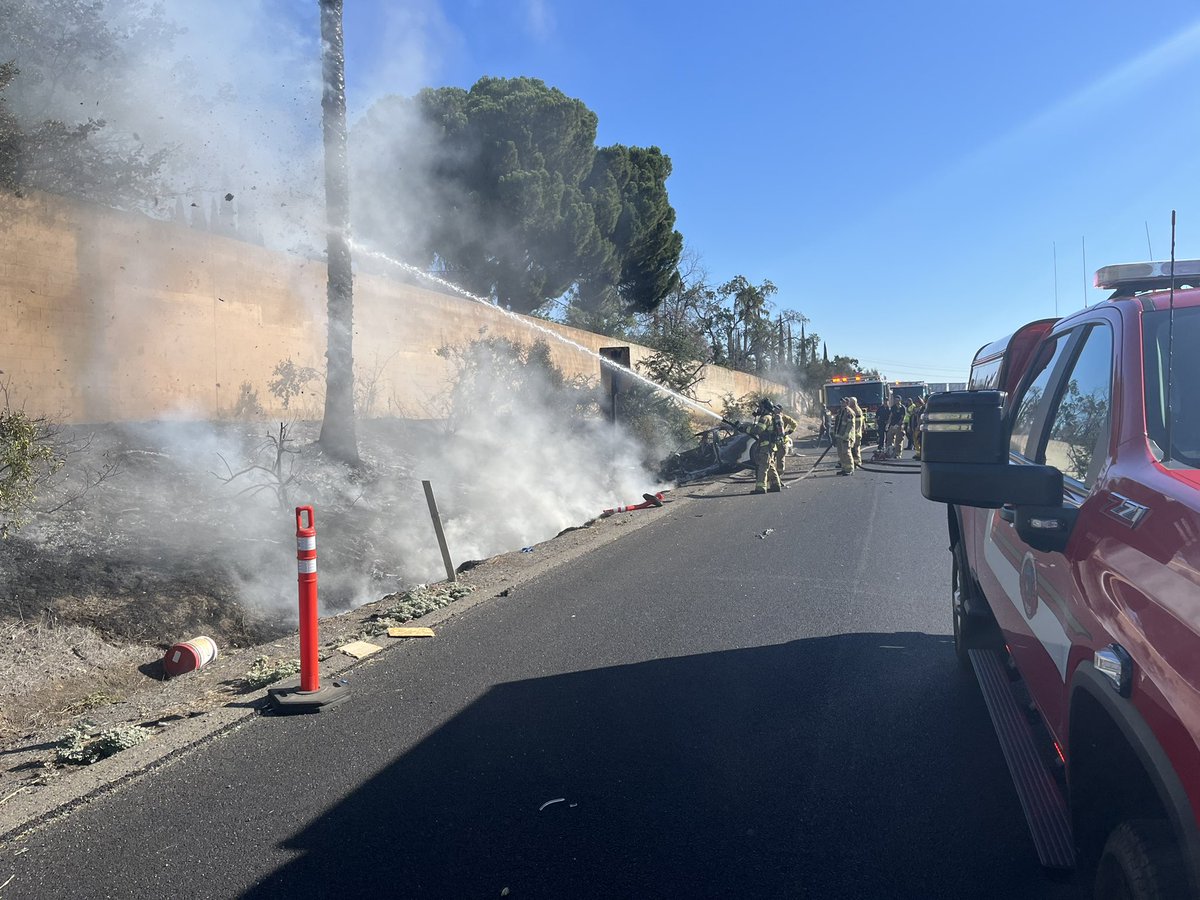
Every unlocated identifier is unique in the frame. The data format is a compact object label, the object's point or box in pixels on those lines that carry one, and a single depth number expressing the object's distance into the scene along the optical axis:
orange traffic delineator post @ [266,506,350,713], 4.74
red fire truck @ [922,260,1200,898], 1.54
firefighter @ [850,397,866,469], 17.05
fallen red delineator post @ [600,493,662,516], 13.22
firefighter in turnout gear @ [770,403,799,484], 14.38
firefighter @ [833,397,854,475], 17.11
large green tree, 22.12
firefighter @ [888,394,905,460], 21.61
